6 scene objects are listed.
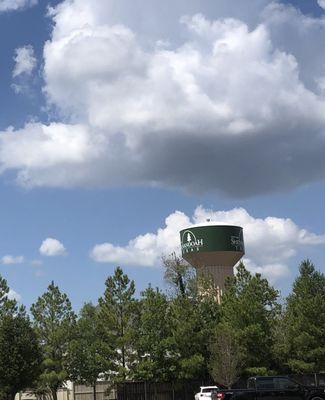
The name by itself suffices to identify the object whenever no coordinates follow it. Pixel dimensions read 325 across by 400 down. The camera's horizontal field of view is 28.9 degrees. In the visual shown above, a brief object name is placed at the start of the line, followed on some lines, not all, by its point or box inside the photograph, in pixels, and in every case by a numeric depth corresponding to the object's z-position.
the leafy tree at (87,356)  48.94
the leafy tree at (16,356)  37.09
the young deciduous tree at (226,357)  45.41
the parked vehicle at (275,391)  29.11
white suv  39.25
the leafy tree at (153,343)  47.94
